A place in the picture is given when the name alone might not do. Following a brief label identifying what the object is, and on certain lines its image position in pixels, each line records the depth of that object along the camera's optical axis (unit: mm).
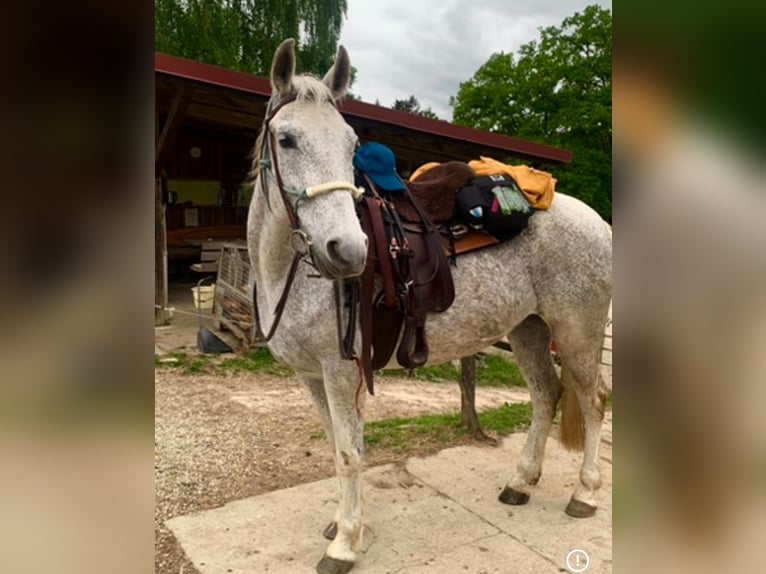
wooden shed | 6297
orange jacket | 2998
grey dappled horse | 1986
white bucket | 7691
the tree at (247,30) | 14641
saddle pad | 2820
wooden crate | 6953
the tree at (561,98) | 18516
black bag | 2785
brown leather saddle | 2486
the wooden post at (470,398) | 4254
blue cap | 2736
